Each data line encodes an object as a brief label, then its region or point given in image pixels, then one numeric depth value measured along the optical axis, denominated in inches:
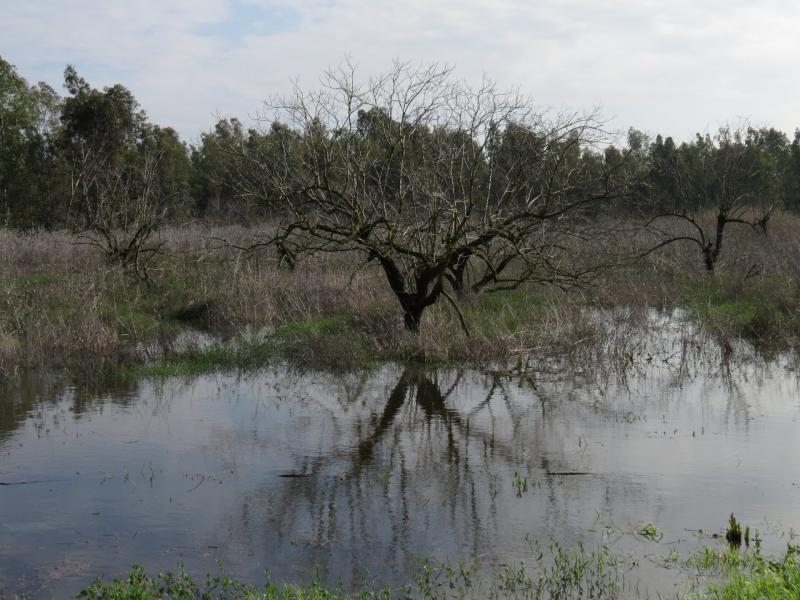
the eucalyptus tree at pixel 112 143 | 1170.2
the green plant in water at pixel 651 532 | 272.4
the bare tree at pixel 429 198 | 538.6
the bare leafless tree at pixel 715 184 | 911.0
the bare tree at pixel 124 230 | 833.4
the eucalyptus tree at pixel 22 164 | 1425.9
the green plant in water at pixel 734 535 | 263.1
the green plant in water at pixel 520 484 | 318.3
